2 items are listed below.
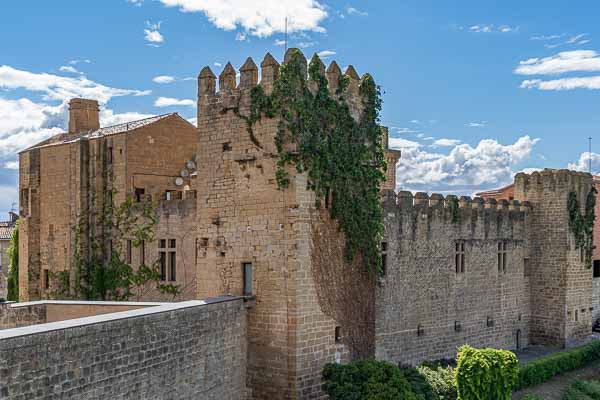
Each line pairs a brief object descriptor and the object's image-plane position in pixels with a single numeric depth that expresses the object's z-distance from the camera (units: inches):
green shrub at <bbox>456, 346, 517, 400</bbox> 782.5
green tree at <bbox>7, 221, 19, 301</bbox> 1212.5
